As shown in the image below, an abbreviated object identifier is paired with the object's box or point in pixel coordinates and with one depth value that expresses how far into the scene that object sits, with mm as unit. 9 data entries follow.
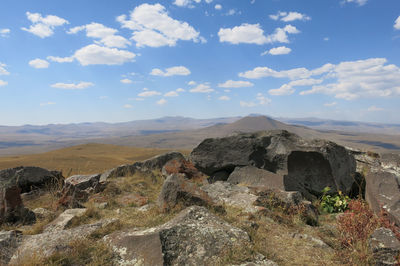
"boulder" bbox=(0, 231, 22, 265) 3957
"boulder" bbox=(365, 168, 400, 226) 5282
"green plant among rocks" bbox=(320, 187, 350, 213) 7341
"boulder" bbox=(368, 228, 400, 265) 3656
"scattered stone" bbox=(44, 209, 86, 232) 5344
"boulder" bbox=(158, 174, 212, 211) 5922
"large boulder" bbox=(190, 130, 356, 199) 8242
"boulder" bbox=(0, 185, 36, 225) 6051
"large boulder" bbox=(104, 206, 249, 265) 3811
